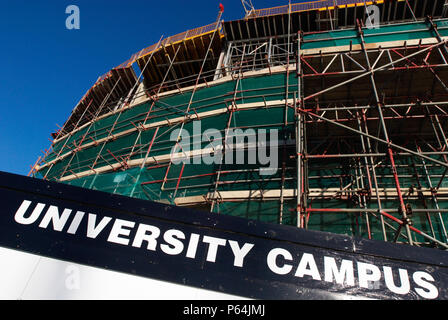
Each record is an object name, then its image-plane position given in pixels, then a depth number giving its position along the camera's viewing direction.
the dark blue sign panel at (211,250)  2.90
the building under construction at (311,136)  8.09
